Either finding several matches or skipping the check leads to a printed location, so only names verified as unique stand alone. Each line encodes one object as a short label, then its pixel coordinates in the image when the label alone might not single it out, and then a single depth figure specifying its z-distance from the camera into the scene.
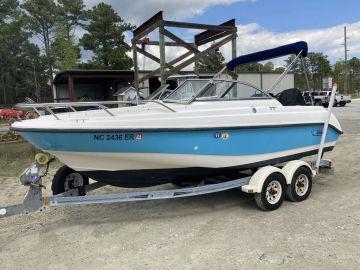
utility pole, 56.41
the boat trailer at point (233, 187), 4.94
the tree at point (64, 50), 48.41
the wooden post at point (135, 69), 13.26
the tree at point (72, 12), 59.47
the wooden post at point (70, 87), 29.45
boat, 5.05
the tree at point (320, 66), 68.75
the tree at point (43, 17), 57.97
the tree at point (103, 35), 54.28
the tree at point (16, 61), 61.04
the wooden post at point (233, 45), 12.45
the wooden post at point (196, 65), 11.73
